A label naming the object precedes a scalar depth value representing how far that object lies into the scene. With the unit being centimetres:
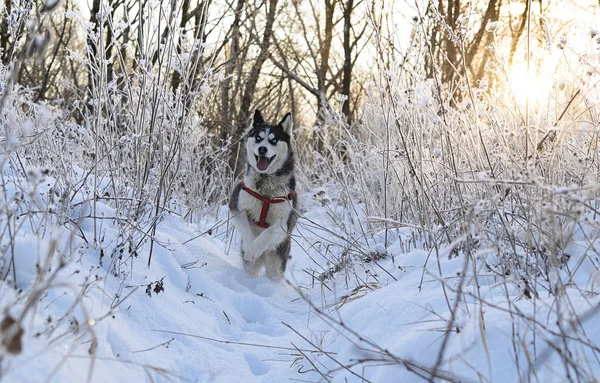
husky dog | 450
